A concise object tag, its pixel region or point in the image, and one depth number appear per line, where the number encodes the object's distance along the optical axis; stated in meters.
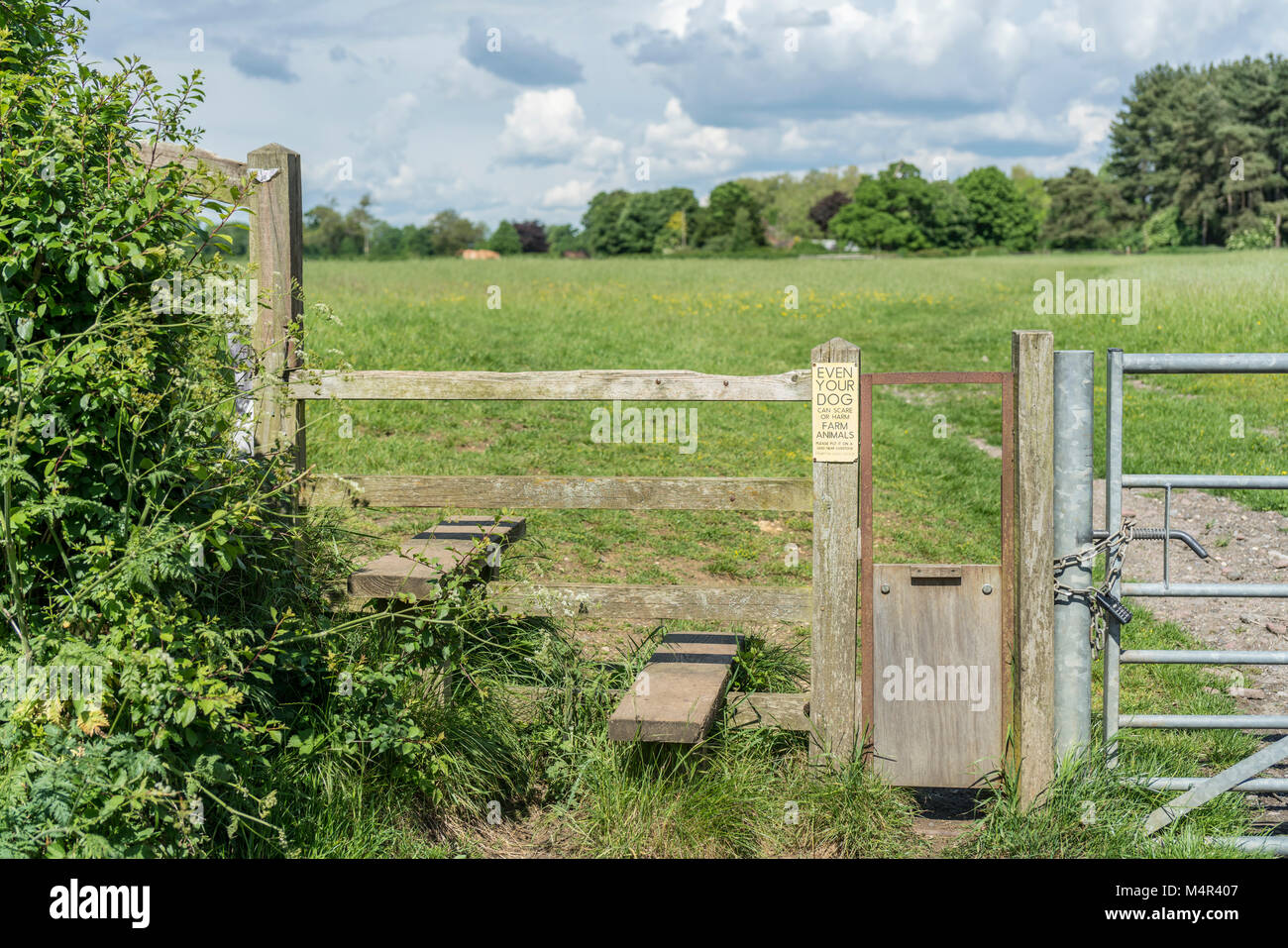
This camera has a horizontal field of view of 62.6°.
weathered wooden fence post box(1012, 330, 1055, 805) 3.80
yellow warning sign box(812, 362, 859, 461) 3.93
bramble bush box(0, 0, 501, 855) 3.11
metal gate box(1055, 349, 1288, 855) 3.76
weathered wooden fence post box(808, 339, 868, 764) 3.95
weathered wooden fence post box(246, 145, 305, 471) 4.77
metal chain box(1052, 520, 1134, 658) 3.81
